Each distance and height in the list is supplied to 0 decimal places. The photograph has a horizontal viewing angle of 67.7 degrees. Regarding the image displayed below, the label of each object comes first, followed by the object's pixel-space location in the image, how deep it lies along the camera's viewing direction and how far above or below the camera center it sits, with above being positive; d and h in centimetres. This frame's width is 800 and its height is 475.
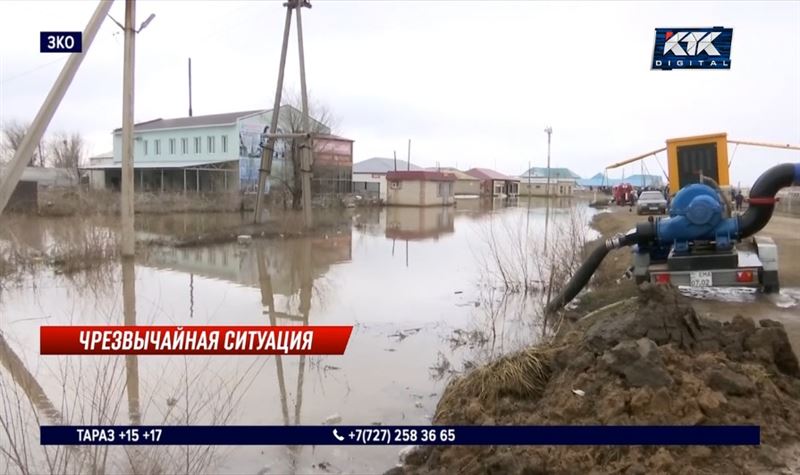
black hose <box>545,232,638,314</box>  880 -95
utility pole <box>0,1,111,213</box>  1007 +146
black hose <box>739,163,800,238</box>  797 +18
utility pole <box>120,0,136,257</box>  1361 +206
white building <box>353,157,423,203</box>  5081 +322
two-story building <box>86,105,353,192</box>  3988 +386
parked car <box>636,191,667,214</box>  2936 +26
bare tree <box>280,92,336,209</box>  3247 +453
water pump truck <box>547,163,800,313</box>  804 -28
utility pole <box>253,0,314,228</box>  2106 +232
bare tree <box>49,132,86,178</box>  5284 +530
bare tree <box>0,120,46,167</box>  4459 +563
